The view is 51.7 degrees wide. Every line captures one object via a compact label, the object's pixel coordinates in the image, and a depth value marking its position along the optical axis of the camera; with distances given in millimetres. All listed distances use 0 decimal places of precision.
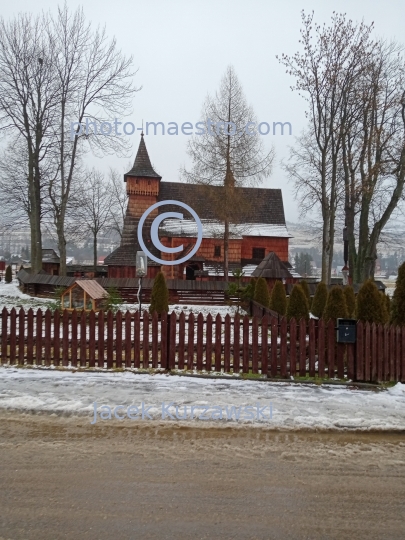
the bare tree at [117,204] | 37688
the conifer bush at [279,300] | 16453
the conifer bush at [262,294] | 18125
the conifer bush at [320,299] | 17828
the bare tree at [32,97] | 22953
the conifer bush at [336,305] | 9578
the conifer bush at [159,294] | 12891
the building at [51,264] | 44781
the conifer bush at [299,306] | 12234
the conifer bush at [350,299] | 13069
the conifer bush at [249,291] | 20891
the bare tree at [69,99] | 23000
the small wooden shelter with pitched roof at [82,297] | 15945
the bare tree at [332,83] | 18922
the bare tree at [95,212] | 32744
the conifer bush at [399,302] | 8586
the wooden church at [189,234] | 26578
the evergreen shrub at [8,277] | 37031
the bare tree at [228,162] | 21106
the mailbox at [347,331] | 7523
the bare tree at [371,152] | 20297
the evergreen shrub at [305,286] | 18364
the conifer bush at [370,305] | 8625
